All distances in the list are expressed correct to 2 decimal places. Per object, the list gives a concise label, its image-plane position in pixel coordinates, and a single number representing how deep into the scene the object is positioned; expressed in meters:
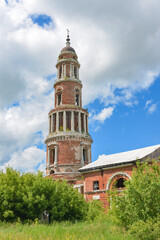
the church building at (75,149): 25.23
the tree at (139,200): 11.06
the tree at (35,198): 16.86
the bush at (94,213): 17.48
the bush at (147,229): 10.23
